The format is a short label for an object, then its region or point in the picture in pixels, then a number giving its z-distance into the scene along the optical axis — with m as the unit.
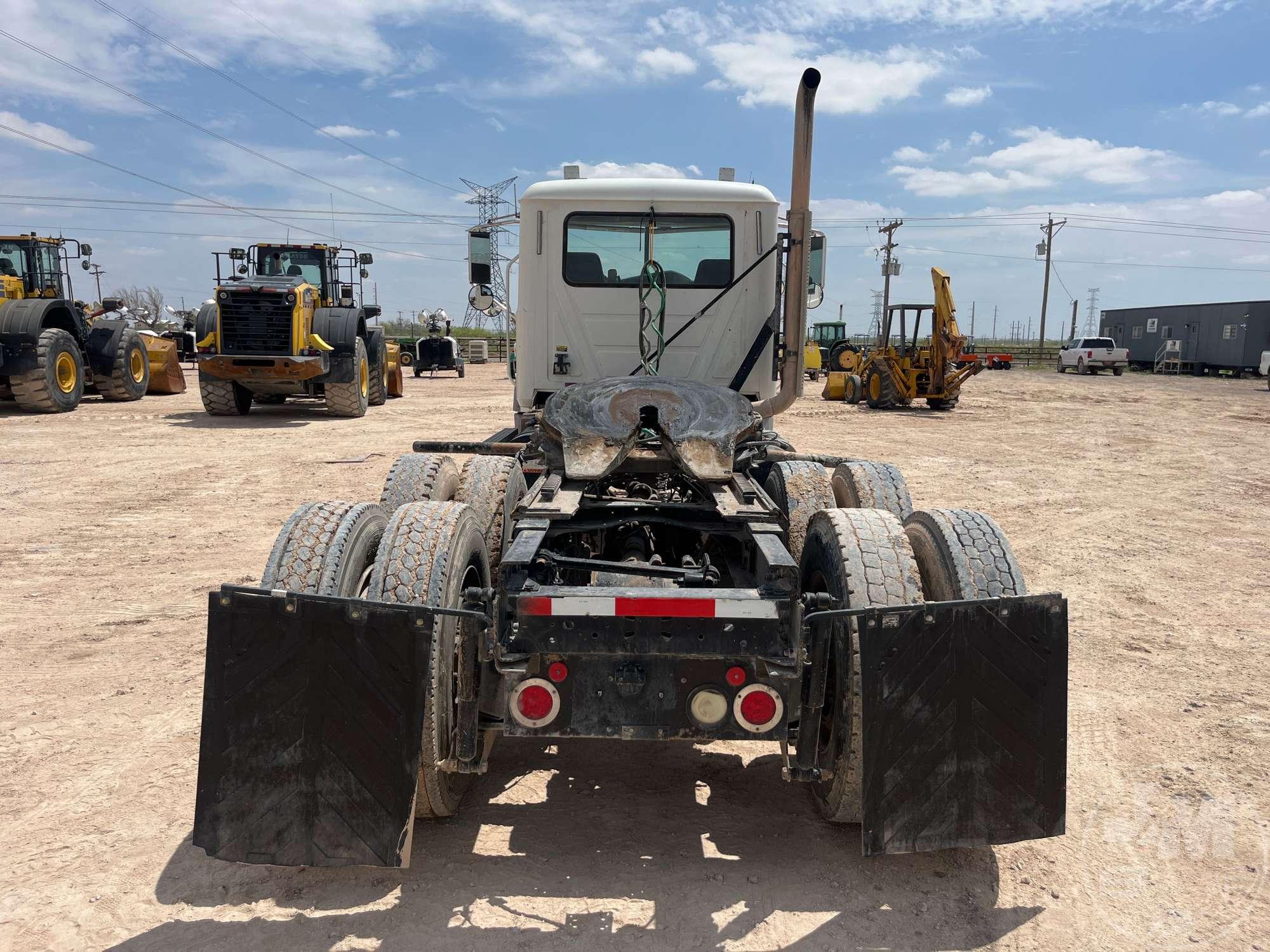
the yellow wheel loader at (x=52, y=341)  15.23
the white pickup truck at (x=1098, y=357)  38.78
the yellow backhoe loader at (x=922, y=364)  20.97
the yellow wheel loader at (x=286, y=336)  15.05
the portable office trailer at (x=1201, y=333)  35.91
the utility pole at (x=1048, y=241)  50.47
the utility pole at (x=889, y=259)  45.27
